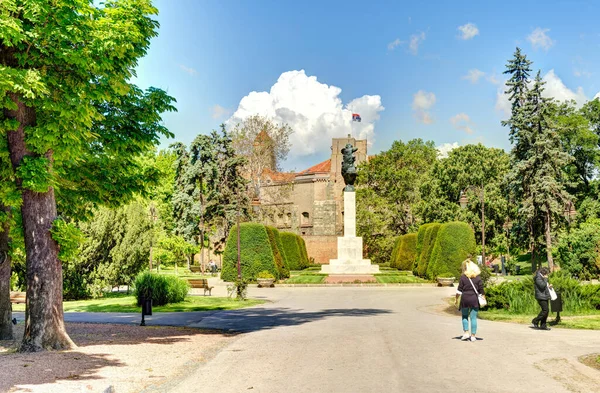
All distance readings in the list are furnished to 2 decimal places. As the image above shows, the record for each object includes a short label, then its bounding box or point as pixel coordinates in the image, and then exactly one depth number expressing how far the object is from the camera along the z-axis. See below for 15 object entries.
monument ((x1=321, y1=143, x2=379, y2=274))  41.69
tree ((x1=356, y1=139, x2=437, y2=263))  58.66
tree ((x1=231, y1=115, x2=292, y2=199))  60.16
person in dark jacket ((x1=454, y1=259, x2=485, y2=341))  12.20
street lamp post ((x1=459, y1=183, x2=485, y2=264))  36.17
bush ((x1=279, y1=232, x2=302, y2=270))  51.09
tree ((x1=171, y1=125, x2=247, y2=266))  51.12
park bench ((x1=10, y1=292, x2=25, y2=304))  22.72
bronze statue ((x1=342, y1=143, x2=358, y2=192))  45.06
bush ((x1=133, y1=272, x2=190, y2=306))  21.69
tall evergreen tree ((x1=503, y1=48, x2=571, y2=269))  40.19
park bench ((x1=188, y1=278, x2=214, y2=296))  27.32
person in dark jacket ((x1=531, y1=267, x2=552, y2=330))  13.91
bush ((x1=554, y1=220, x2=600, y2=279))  28.20
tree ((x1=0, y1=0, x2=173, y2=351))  10.09
